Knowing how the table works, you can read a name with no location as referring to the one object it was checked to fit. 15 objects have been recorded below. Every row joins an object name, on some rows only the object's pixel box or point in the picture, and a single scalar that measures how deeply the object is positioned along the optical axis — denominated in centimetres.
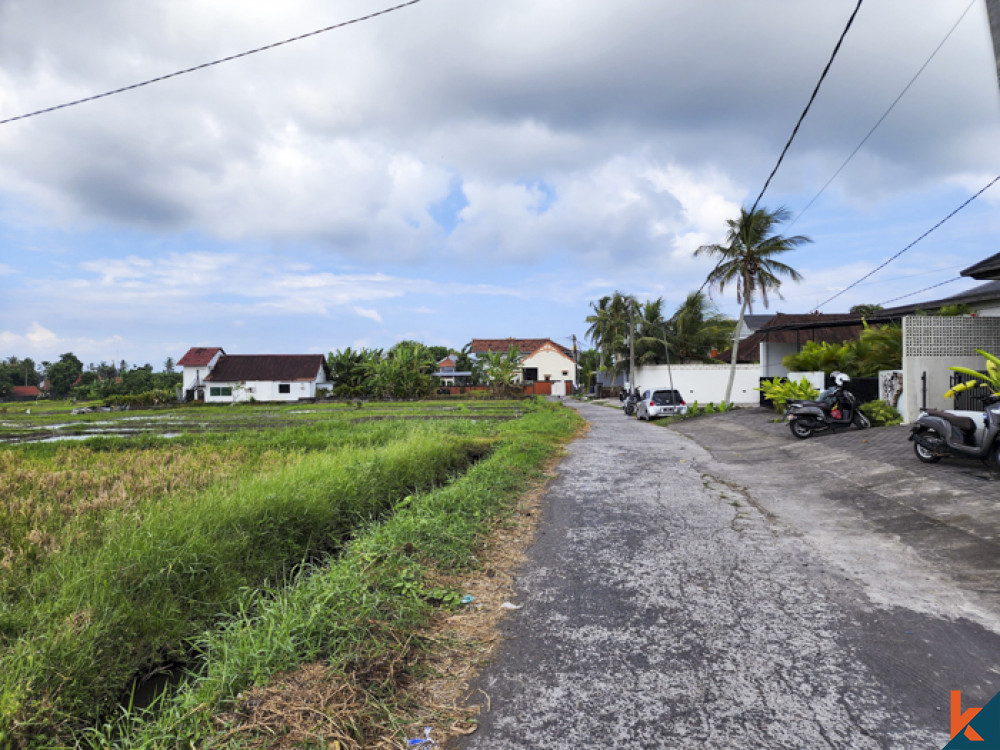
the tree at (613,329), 4375
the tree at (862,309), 4159
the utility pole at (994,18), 333
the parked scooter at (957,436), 782
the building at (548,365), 6494
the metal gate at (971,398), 1148
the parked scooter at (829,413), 1315
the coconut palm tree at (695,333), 3853
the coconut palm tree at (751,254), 2450
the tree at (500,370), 4498
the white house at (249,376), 5297
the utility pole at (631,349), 3408
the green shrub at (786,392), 1781
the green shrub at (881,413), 1296
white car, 2450
